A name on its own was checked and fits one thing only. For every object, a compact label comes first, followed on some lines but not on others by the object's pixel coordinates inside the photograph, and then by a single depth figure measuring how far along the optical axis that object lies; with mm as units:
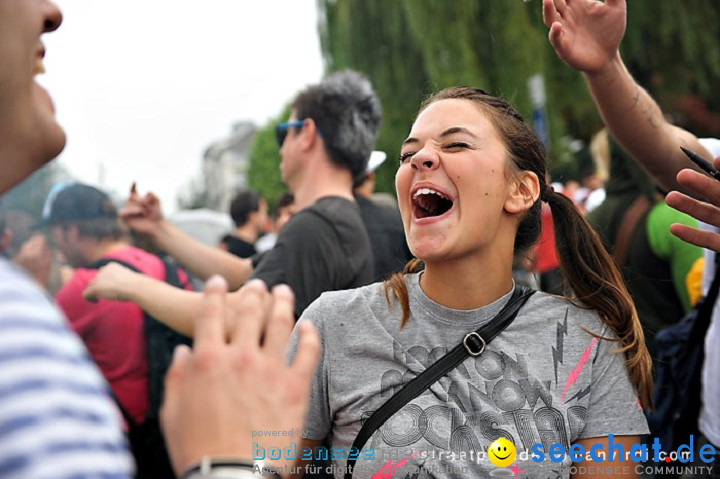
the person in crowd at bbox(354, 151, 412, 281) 3322
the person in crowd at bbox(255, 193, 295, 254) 6908
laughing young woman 1807
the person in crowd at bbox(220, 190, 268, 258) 6801
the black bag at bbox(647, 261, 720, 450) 2600
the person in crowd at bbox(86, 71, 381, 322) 2660
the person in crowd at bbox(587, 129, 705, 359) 3492
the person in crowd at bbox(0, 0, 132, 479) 712
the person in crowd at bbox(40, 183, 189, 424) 2969
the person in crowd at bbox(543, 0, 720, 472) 2219
